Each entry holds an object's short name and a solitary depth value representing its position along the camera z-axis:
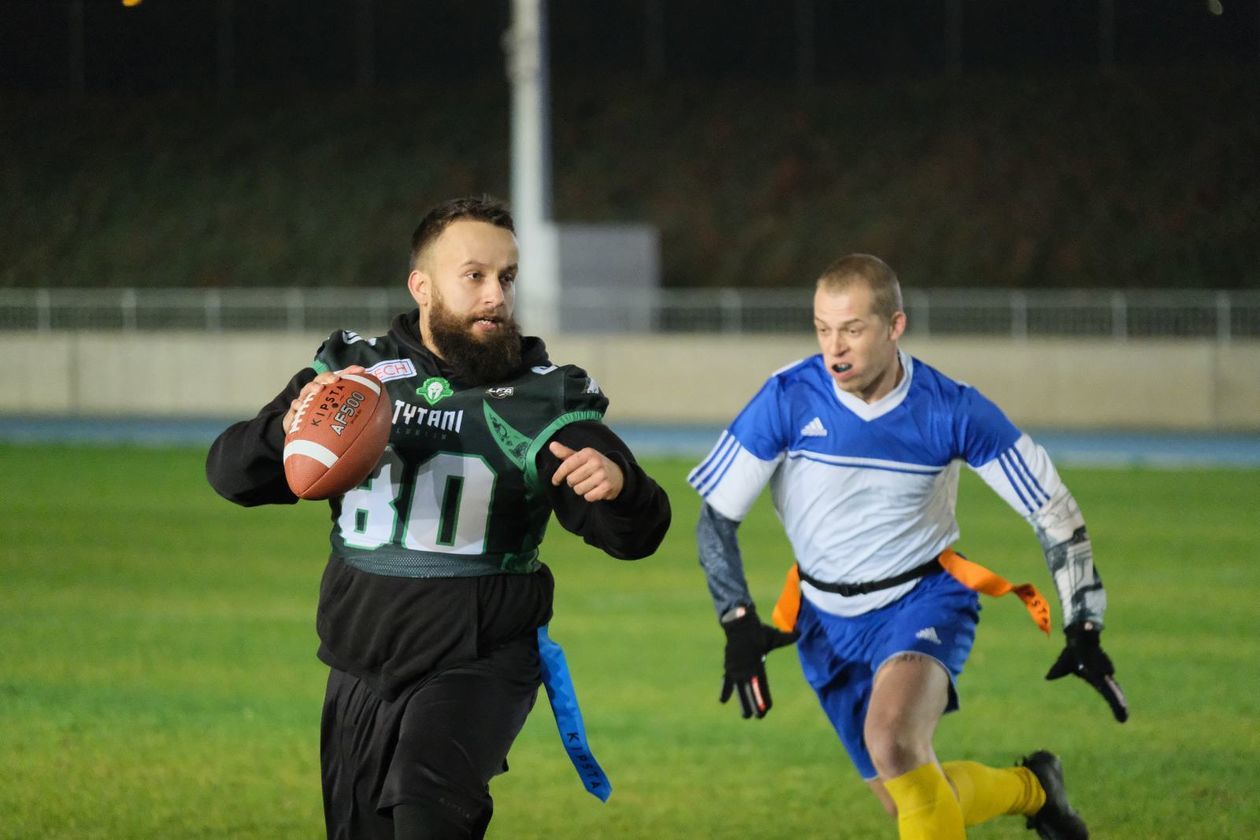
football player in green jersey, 9.54
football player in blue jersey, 11.90
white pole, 53.19
